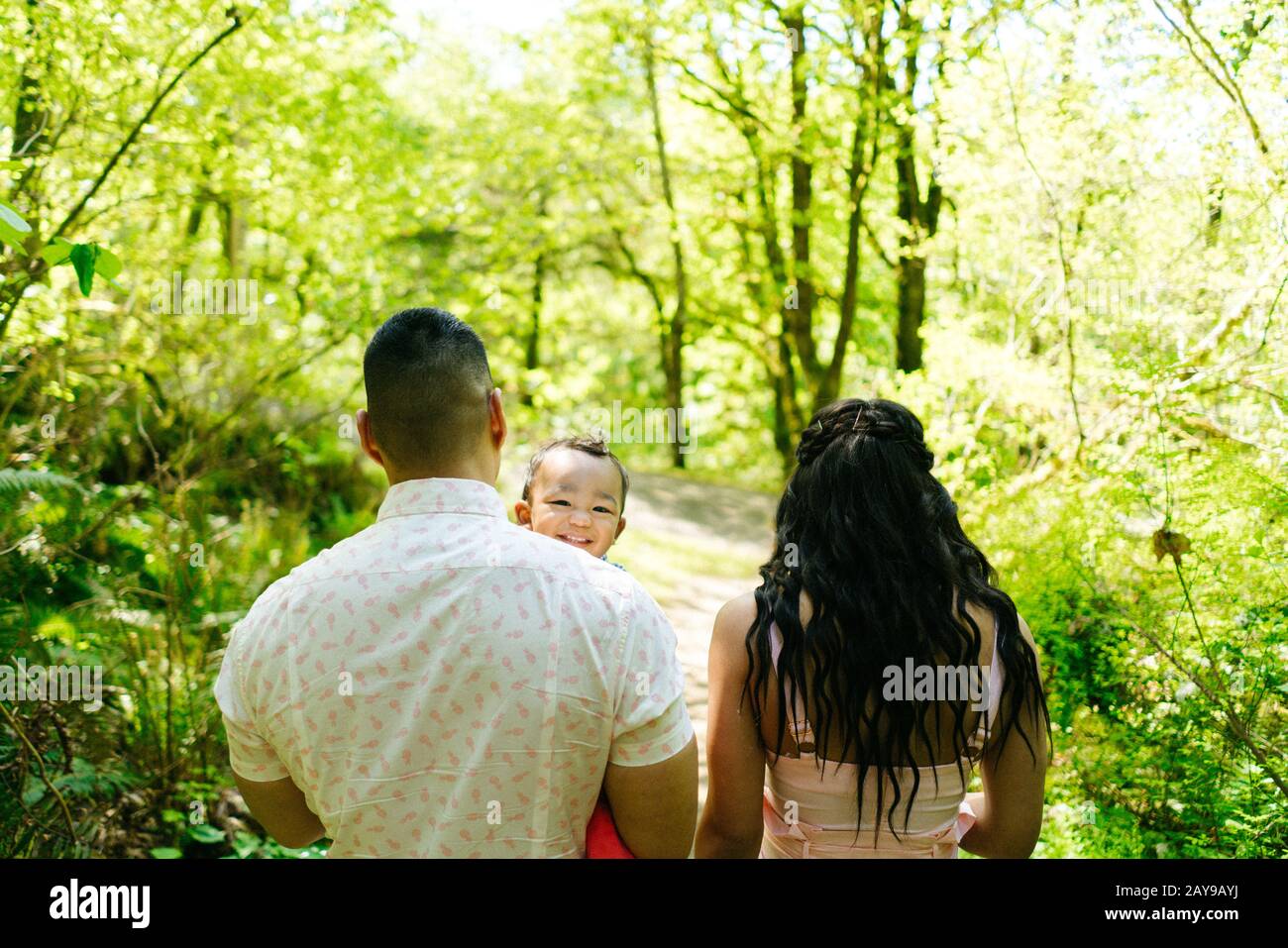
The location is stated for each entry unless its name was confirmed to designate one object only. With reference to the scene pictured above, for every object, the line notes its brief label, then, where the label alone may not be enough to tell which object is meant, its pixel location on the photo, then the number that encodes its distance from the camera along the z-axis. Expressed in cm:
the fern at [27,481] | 418
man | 179
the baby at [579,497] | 319
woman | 217
